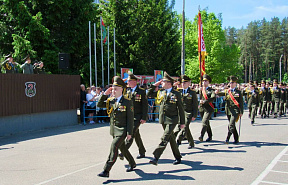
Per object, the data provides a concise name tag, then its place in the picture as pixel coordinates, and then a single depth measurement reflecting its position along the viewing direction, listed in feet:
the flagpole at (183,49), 67.10
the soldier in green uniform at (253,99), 48.27
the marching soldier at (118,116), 18.86
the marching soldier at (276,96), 58.29
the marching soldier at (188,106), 28.40
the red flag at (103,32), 64.08
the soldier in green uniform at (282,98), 58.95
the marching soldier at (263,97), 56.39
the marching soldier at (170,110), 22.25
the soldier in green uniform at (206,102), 30.52
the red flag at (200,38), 41.51
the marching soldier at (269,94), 57.62
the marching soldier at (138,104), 24.14
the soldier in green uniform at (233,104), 30.66
